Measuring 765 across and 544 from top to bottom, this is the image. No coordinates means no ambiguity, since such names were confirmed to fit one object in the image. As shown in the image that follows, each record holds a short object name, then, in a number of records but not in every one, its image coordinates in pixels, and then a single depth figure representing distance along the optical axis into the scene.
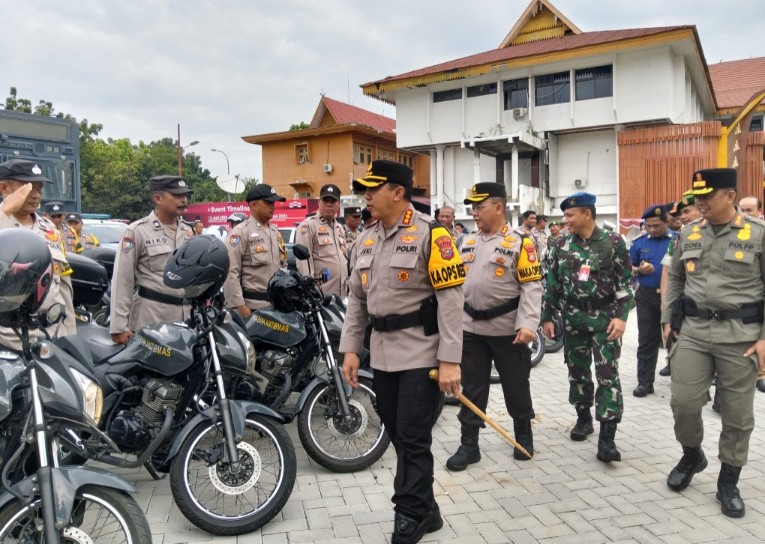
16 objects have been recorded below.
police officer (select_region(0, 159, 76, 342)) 3.53
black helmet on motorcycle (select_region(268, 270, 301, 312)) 4.09
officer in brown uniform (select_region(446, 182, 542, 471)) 4.14
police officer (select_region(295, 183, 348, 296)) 5.85
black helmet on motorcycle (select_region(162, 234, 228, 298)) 3.16
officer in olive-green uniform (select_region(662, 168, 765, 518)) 3.40
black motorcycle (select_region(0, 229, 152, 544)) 2.13
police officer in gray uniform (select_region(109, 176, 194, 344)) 4.20
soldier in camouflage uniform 4.17
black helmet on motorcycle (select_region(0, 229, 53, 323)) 2.16
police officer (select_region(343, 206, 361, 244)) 7.45
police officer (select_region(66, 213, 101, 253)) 8.31
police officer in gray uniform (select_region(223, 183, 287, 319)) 5.07
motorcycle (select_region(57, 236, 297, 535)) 3.06
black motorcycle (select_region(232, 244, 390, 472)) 3.81
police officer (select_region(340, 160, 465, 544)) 2.92
